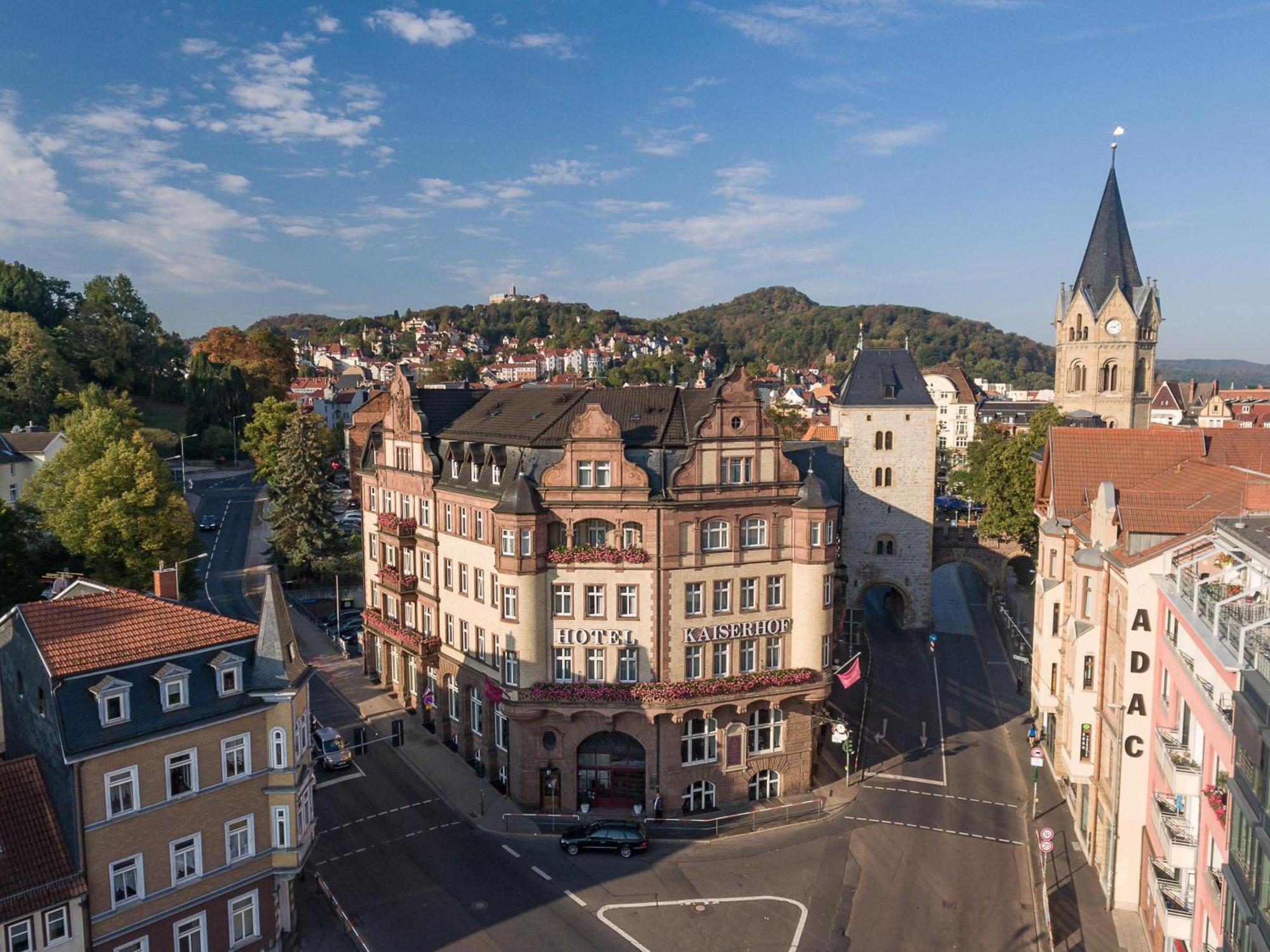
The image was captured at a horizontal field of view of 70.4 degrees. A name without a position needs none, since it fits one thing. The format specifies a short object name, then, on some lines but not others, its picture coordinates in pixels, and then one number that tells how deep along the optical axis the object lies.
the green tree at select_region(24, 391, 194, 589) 51.41
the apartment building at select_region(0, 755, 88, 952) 21.56
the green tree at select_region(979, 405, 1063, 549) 67.75
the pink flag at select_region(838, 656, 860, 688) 38.12
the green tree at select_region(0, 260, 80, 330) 116.12
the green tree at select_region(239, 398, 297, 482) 92.00
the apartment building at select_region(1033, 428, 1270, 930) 27.38
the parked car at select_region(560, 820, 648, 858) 32.88
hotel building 35.75
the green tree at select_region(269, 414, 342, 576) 66.12
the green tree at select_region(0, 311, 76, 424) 93.88
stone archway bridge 68.62
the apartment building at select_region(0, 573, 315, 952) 22.92
